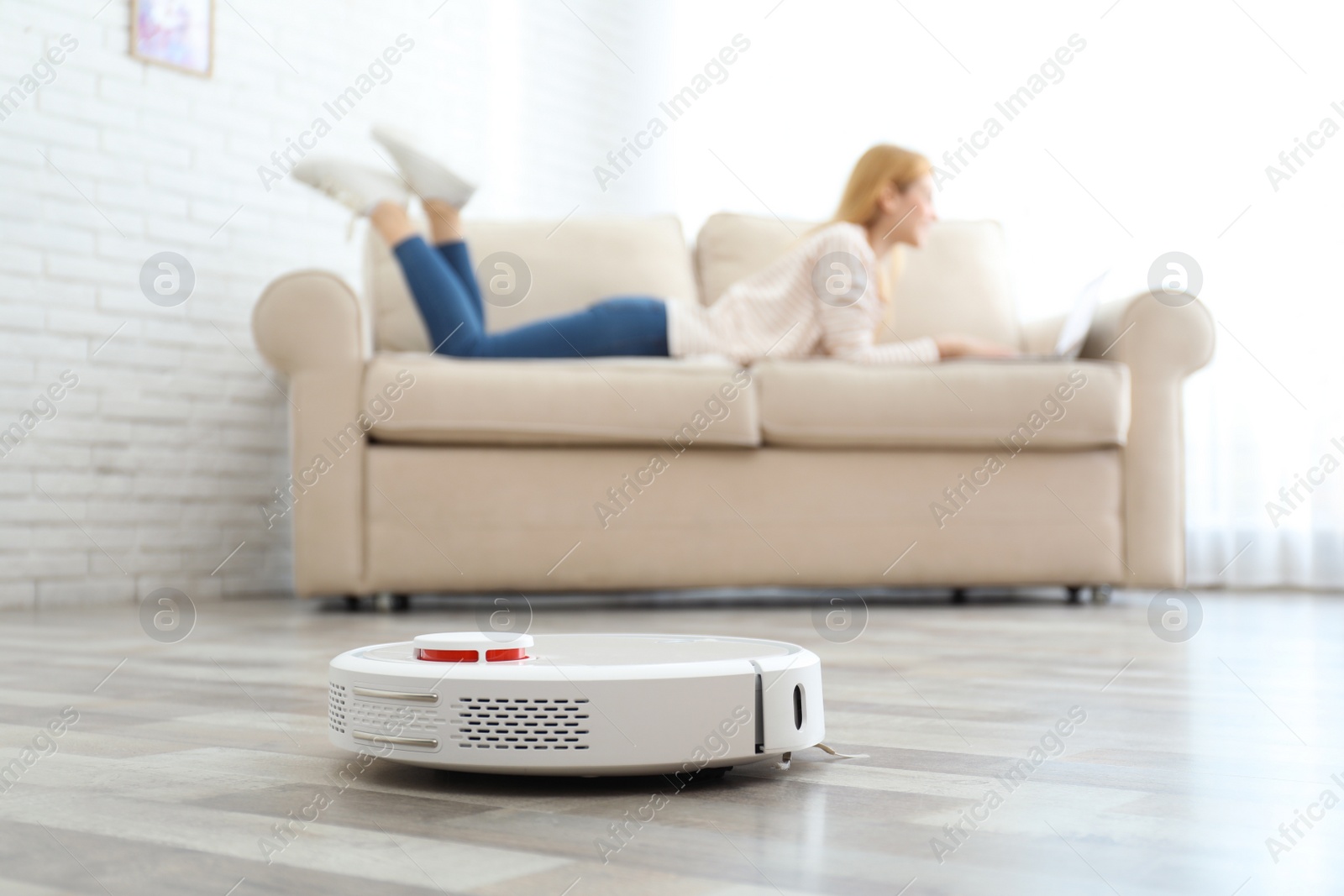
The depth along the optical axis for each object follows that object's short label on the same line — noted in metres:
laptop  2.81
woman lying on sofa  2.84
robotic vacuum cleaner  0.77
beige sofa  2.52
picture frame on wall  3.07
